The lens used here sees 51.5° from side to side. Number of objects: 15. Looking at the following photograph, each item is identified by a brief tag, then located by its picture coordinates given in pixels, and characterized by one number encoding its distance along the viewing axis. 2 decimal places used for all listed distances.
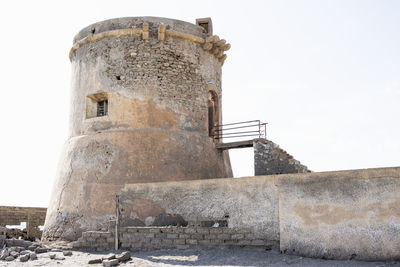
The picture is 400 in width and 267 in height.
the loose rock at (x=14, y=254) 8.90
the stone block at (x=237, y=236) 7.93
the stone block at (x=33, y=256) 8.68
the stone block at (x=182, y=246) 8.31
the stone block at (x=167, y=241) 8.50
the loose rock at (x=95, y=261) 7.82
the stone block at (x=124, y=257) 7.75
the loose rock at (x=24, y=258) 8.49
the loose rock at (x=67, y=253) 8.95
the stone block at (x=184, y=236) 8.38
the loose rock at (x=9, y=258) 8.62
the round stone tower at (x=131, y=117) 11.17
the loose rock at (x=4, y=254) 8.74
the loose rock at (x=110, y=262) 7.44
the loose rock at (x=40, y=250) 9.37
